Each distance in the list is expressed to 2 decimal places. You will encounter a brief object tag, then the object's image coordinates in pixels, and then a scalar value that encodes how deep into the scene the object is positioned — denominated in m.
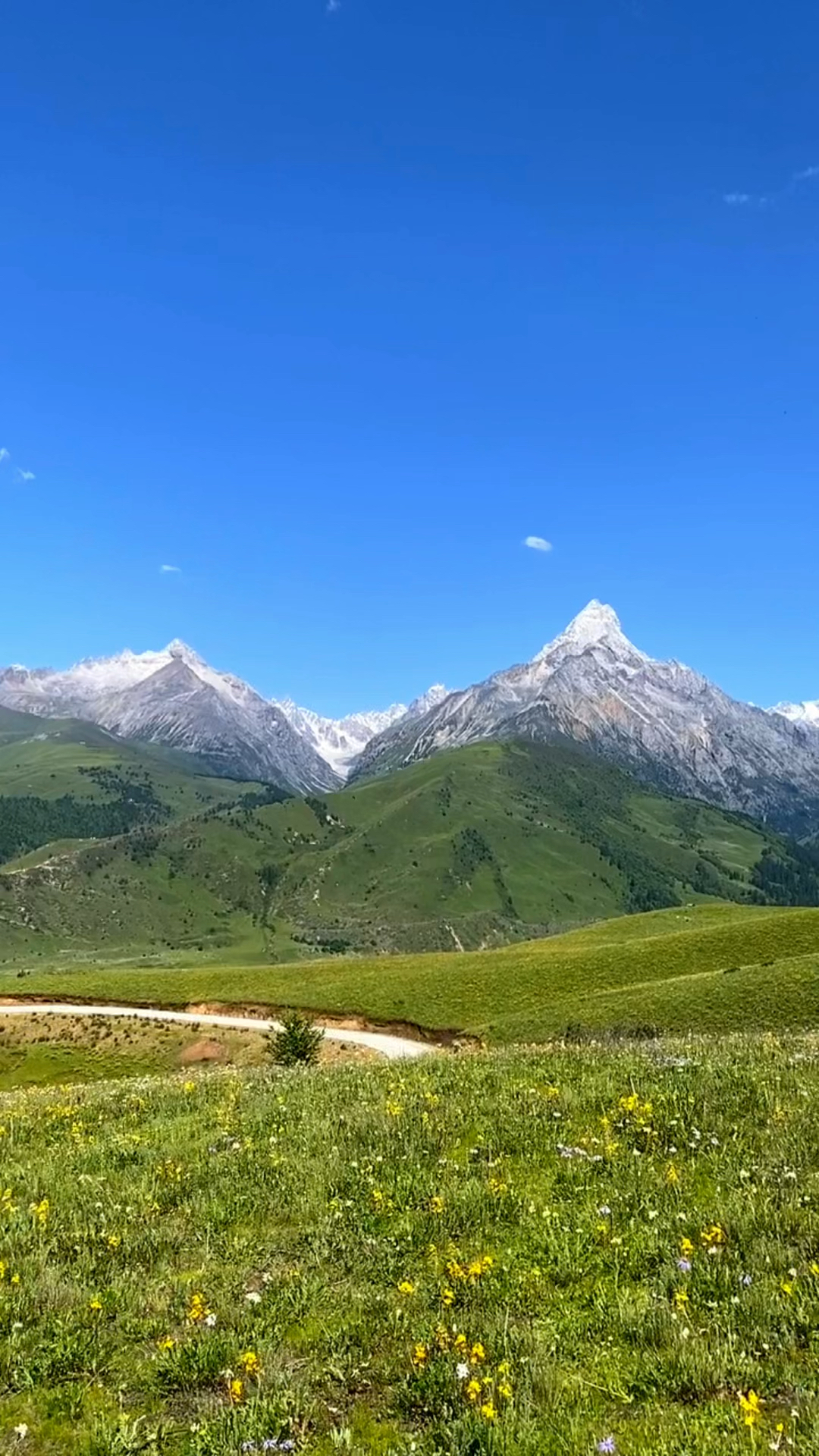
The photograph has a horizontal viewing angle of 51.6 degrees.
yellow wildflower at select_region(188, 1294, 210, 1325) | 9.51
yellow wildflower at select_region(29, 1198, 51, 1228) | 12.14
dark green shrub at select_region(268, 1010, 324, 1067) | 48.52
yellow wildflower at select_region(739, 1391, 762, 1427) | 7.12
